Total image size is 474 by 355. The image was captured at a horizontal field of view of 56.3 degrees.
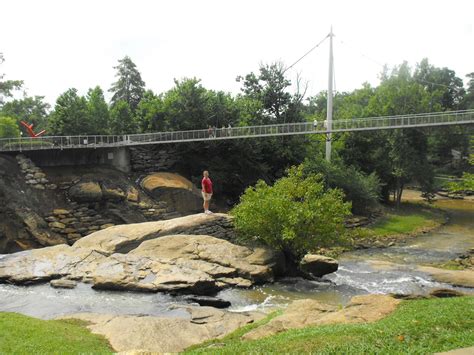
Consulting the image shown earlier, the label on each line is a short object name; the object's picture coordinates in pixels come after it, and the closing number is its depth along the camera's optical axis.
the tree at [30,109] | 71.31
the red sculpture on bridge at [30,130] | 39.27
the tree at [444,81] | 80.19
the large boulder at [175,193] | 35.28
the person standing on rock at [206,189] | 23.60
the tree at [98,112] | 40.94
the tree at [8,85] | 43.22
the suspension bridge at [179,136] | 32.22
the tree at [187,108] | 41.03
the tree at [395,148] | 48.31
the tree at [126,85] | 65.75
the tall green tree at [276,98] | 47.75
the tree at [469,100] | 79.84
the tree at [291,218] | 21.39
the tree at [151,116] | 42.09
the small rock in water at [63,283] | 17.70
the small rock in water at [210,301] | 16.89
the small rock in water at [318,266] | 23.44
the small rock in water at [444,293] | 16.55
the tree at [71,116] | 39.75
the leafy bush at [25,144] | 31.62
